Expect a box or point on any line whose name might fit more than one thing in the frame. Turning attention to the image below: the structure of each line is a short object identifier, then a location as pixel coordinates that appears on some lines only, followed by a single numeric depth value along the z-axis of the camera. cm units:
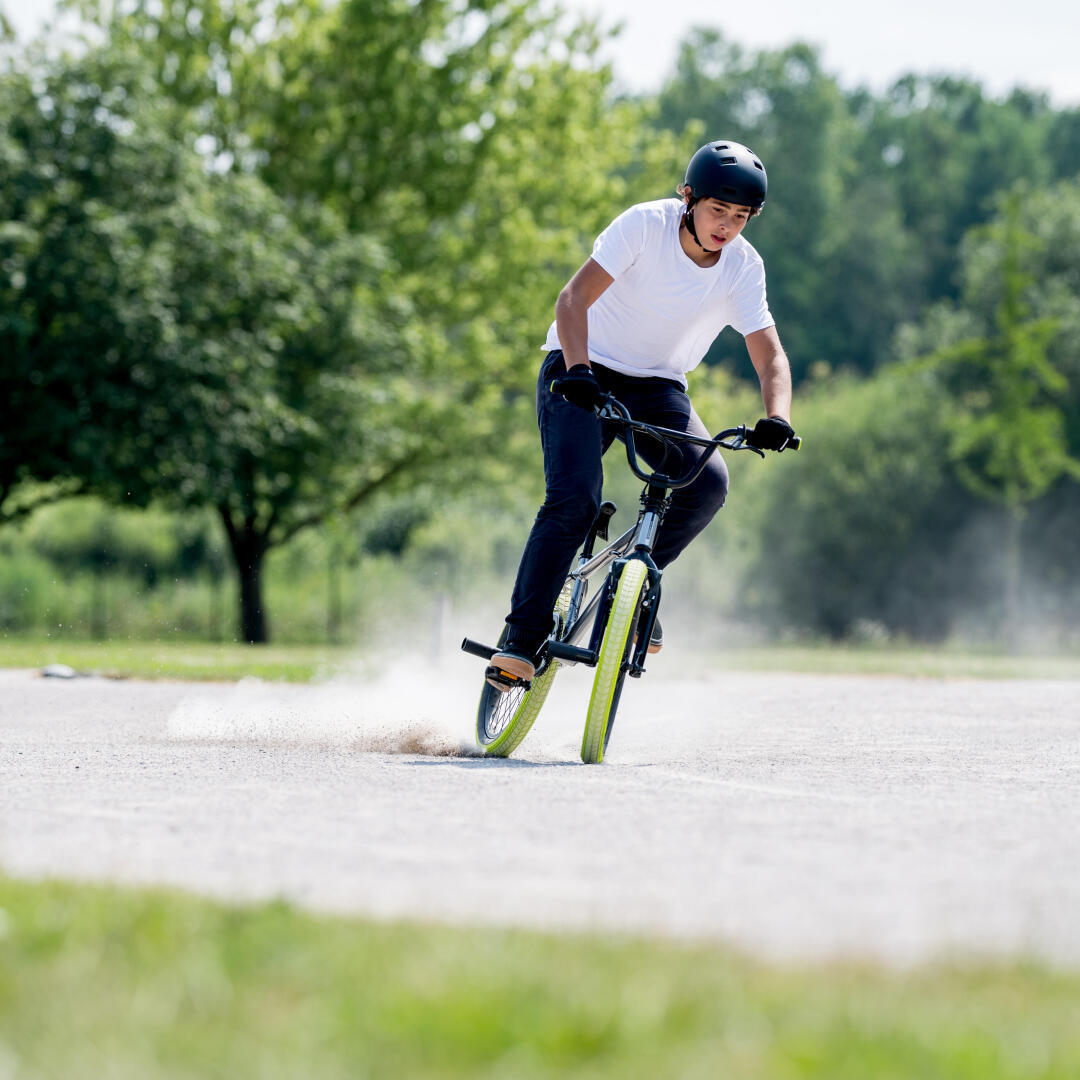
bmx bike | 1215
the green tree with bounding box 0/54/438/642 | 4456
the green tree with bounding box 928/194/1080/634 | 5884
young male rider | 1244
